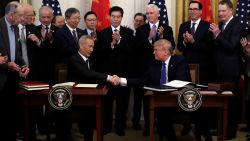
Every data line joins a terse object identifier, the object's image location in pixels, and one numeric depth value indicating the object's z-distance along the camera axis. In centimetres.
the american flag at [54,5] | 811
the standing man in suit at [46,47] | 666
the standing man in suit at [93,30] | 689
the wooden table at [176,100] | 507
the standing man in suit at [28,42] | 584
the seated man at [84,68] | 569
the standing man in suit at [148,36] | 681
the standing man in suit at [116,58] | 681
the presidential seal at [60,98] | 493
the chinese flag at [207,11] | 817
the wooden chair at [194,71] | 598
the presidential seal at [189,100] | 496
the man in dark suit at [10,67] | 526
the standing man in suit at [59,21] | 741
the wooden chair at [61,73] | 587
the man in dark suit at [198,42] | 674
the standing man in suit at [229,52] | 627
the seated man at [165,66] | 569
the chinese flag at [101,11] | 830
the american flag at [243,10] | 796
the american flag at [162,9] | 805
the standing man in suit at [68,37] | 659
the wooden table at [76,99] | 503
